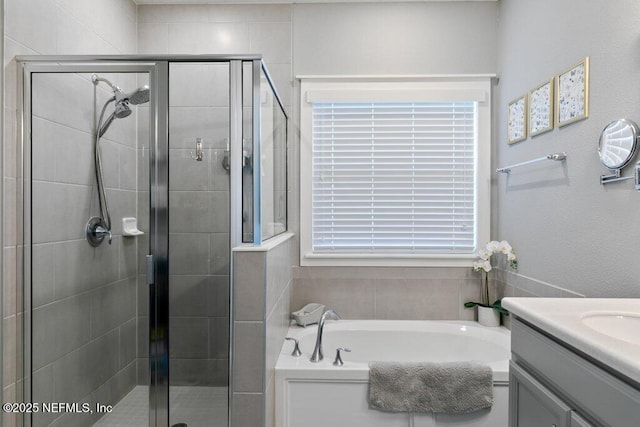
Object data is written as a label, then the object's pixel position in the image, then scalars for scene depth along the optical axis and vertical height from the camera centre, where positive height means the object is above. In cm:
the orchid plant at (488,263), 225 -29
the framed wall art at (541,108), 185 +56
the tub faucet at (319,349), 185 -67
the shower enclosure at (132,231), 158 -7
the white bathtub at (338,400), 174 -87
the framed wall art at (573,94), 159 +55
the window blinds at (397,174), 252 +28
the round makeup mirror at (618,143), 131 +27
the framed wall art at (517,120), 212 +57
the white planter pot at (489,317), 237 -63
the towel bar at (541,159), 174 +28
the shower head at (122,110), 158 +43
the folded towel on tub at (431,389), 171 -79
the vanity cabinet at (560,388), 77 -41
